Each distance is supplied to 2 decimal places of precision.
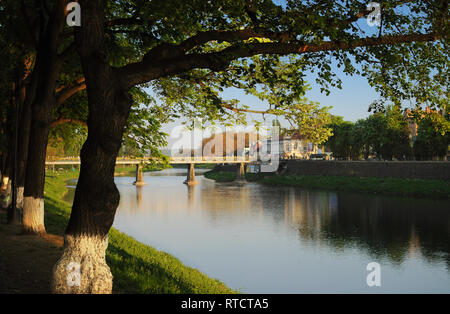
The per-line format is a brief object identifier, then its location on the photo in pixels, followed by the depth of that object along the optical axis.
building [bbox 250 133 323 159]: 104.83
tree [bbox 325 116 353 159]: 80.44
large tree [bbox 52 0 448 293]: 7.76
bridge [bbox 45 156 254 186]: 70.89
